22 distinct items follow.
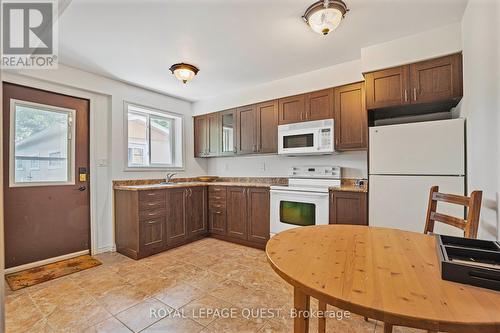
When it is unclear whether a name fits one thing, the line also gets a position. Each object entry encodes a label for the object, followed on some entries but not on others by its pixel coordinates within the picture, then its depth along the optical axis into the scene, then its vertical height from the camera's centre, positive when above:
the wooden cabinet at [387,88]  2.46 +0.83
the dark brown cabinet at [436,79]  2.22 +0.83
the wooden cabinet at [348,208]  2.64 -0.48
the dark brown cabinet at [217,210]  3.87 -0.72
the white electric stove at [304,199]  2.95 -0.43
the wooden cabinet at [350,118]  2.89 +0.60
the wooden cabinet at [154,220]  3.13 -0.75
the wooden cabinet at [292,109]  3.37 +0.82
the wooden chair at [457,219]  1.22 -0.27
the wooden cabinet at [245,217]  3.45 -0.77
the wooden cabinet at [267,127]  3.62 +0.61
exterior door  2.68 -0.09
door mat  2.44 -1.17
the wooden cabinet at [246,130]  3.86 +0.60
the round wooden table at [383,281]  0.61 -0.38
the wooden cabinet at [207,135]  4.33 +0.59
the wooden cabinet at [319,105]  3.14 +0.82
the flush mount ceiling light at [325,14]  1.90 +1.24
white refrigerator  2.09 -0.04
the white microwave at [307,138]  3.10 +0.38
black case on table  0.72 -0.33
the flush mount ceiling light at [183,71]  2.96 +1.20
